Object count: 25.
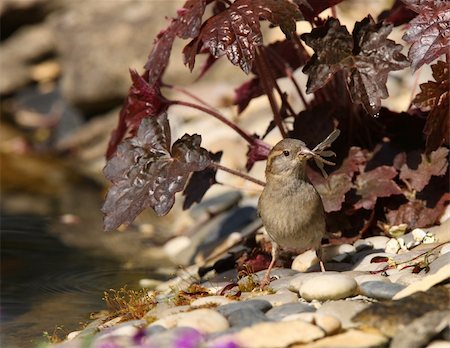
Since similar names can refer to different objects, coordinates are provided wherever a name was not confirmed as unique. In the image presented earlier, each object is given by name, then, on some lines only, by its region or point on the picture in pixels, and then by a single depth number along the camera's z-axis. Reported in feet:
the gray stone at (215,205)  37.09
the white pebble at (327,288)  20.39
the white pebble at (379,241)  25.70
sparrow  23.50
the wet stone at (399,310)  17.54
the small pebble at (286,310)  19.29
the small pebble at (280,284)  22.37
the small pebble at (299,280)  21.49
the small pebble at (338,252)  25.58
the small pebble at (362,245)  25.71
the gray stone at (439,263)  20.87
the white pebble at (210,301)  20.81
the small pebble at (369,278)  21.15
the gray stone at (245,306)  19.54
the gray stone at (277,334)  17.13
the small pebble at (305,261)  25.32
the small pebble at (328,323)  17.80
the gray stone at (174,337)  17.62
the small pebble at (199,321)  18.38
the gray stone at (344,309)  18.54
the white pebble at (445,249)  22.17
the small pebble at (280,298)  20.56
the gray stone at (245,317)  18.53
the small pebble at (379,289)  19.94
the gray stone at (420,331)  17.08
